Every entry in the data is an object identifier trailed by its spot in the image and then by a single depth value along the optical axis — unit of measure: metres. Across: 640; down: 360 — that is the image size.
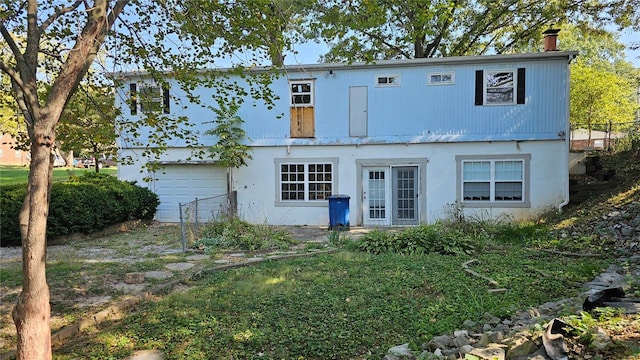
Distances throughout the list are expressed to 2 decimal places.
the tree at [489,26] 16.02
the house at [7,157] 39.94
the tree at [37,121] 3.06
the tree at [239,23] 4.79
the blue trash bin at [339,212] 11.88
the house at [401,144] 11.80
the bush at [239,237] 8.81
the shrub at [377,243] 8.04
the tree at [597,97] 21.52
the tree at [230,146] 12.22
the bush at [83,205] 9.09
